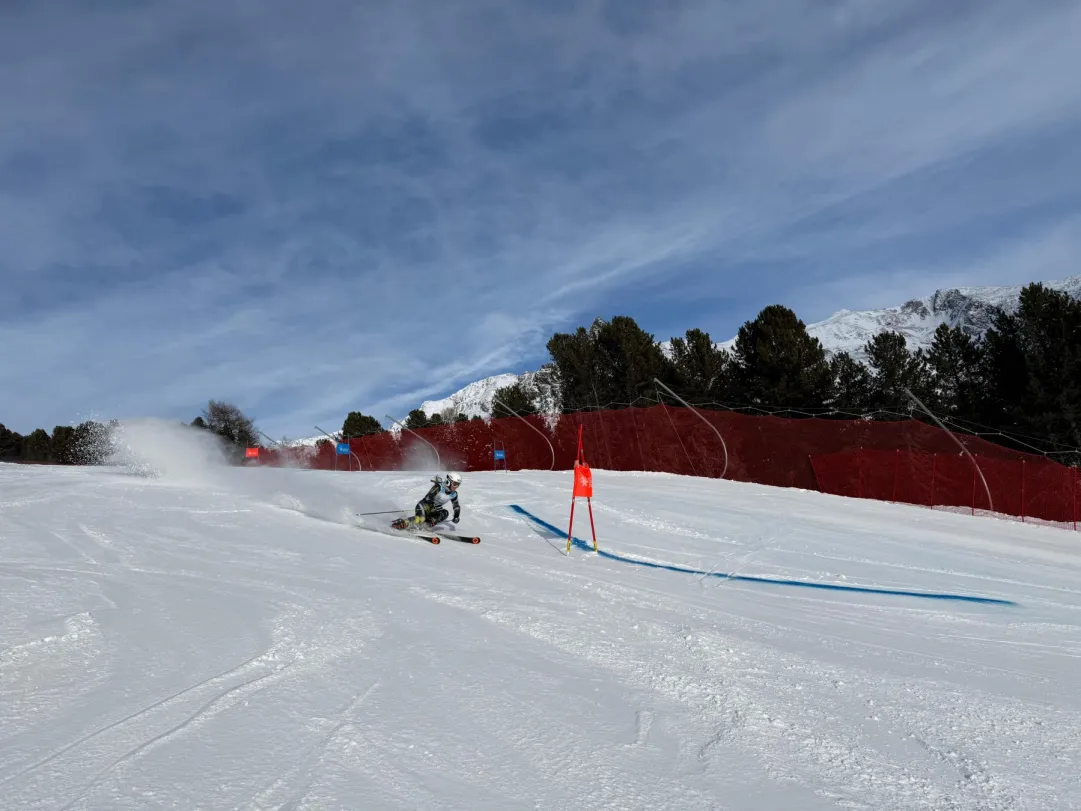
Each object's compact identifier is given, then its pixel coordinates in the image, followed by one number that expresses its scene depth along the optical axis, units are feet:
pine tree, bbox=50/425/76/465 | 307.17
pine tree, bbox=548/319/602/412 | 171.73
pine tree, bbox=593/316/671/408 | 157.99
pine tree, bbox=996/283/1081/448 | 102.94
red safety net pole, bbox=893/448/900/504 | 68.90
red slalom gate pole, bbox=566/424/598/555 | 41.34
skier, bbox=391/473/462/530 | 43.34
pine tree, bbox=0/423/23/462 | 342.64
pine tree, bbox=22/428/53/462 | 336.08
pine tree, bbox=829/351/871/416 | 126.00
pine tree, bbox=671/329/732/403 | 143.33
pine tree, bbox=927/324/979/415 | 122.31
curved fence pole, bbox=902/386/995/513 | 67.15
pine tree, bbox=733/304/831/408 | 126.21
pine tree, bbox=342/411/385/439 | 314.14
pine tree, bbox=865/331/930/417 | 120.98
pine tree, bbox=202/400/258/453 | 271.08
